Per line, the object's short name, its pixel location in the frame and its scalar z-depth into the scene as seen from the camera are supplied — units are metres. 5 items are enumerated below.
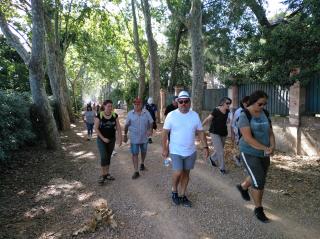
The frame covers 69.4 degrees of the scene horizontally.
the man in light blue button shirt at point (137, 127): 5.16
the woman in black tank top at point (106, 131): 4.87
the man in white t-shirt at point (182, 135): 3.70
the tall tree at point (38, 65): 7.32
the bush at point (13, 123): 5.94
